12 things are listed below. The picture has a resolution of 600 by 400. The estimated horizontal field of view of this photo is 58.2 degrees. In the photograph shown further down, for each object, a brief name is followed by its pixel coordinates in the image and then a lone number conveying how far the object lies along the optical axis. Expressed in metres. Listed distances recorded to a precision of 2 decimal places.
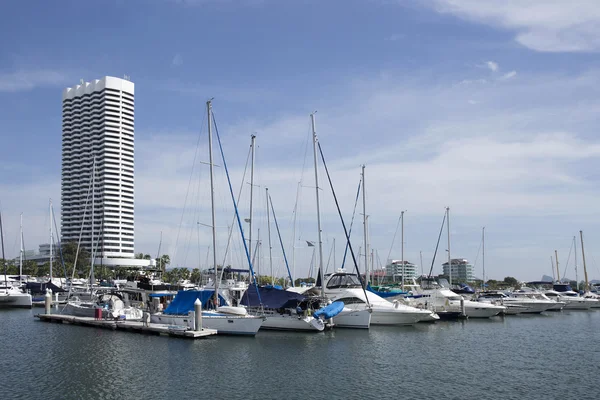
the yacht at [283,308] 42.47
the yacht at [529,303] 68.88
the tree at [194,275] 134.62
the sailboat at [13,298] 71.91
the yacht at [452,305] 58.00
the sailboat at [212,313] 39.84
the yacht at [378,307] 47.75
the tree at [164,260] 142.62
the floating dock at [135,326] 38.62
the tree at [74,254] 149.81
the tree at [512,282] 188.75
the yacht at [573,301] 79.44
